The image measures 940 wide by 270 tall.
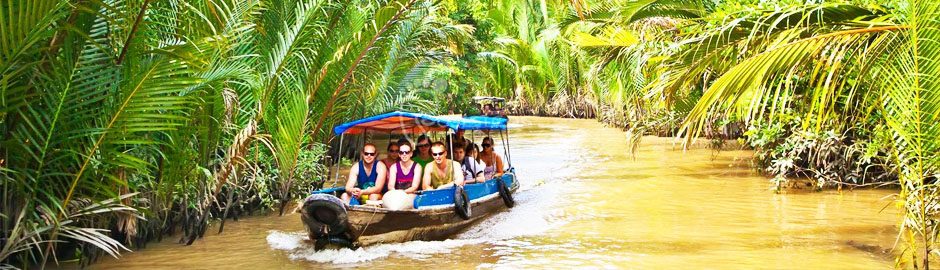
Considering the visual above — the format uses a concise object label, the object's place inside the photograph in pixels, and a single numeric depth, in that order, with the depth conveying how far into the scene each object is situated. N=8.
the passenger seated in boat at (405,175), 10.70
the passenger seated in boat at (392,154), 11.74
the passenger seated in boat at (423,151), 11.97
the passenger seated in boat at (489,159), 13.82
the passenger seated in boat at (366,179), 10.54
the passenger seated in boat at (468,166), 12.46
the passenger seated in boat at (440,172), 10.99
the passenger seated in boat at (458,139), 12.88
